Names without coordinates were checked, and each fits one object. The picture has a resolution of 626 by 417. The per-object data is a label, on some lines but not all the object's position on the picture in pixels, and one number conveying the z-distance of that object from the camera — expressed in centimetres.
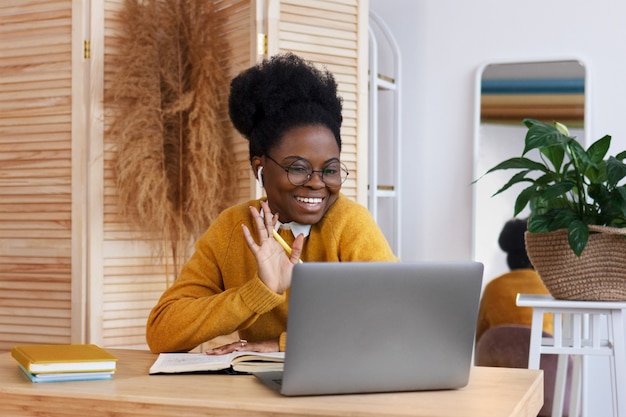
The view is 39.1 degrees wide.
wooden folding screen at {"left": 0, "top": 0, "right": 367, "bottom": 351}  329
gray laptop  133
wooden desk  131
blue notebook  151
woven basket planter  255
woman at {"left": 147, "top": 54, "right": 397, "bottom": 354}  202
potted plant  253
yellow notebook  151
